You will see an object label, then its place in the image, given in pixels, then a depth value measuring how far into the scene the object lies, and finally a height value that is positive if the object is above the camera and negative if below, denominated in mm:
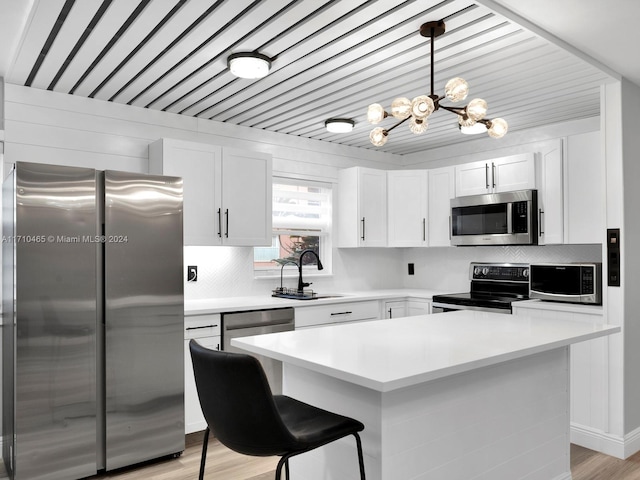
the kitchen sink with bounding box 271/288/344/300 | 4277 -421
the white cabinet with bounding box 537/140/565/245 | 3906 +379
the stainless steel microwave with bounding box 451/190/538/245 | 4066 +220
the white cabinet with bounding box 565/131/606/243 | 3672 +407
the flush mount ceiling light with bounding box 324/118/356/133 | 4270 +1024
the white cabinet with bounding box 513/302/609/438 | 3266 -916
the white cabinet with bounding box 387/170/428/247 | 4996 +374
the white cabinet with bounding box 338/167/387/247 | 4930 +376
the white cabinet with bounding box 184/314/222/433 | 3455 -765
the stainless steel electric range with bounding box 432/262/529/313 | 4051 -409
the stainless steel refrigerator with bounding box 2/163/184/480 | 2697 -420
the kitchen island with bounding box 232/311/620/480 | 1849 -624
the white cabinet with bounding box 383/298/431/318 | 4680 -582
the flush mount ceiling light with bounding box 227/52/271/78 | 2834 +1033
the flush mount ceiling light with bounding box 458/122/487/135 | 3361 +795
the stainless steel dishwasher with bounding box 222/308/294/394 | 3660 -600
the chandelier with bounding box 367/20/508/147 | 2297 +642
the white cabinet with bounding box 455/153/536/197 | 4109 +597
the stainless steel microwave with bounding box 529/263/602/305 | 3465 -273
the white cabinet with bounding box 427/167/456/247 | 4777 +394
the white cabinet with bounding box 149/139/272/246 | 3756 +446
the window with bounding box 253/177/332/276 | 4730 +198
